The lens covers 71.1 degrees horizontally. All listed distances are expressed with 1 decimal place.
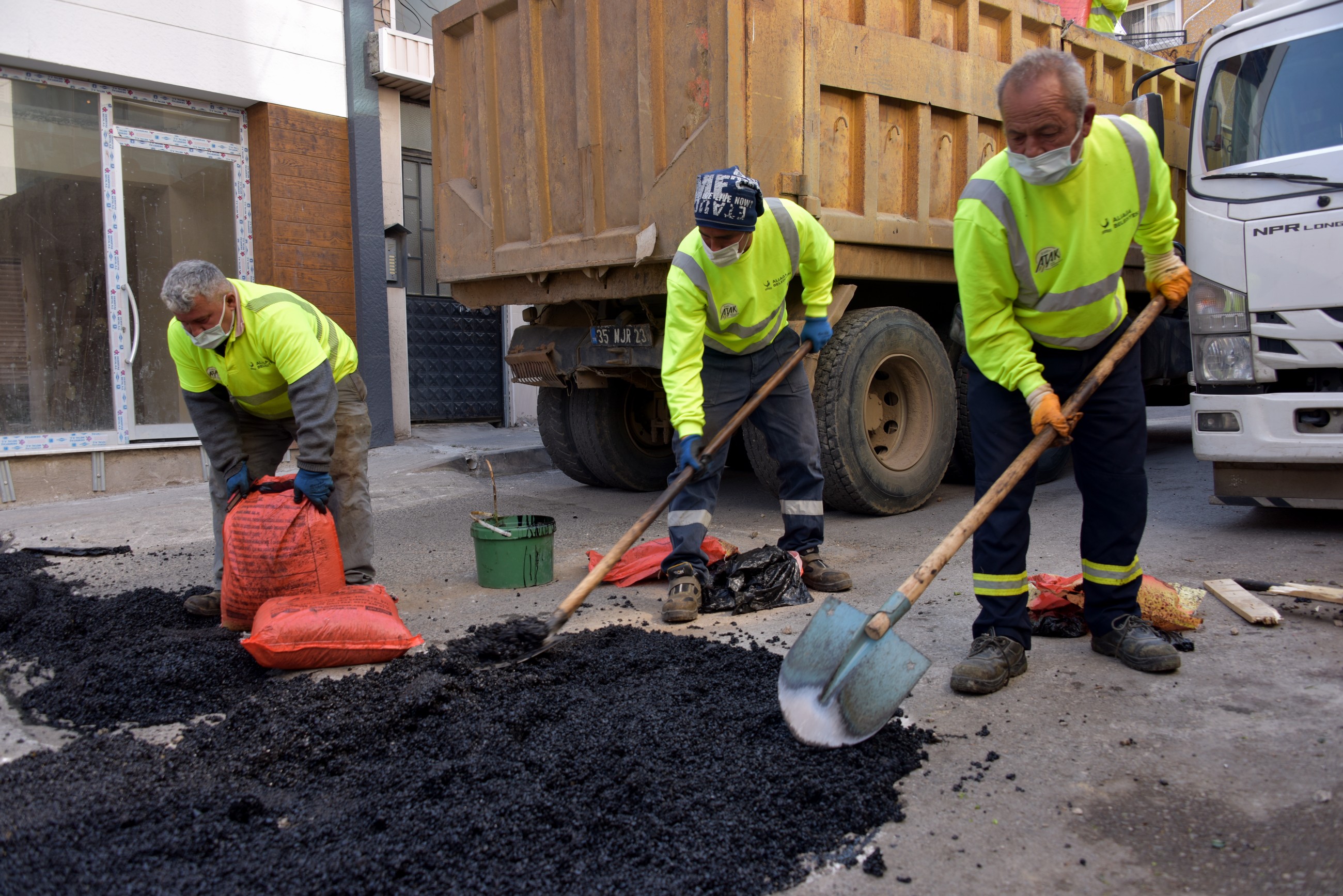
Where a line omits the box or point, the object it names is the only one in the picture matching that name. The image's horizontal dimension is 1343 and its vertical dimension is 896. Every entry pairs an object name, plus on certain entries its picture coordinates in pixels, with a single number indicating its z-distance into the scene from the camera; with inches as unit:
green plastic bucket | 160.2
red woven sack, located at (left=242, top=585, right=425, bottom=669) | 116.0
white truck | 159.8
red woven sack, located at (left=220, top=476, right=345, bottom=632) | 131.9
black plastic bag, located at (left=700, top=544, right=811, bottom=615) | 146.5
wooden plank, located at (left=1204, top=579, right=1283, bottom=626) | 125.1
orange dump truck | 172.2
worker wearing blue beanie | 140.5
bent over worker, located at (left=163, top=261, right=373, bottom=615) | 132.6
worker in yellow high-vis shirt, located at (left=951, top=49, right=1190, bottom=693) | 101.5
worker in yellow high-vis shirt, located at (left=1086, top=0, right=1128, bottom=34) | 263.9
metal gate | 368.8
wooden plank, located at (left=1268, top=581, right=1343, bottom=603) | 128.8
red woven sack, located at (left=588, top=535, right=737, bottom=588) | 164.7
